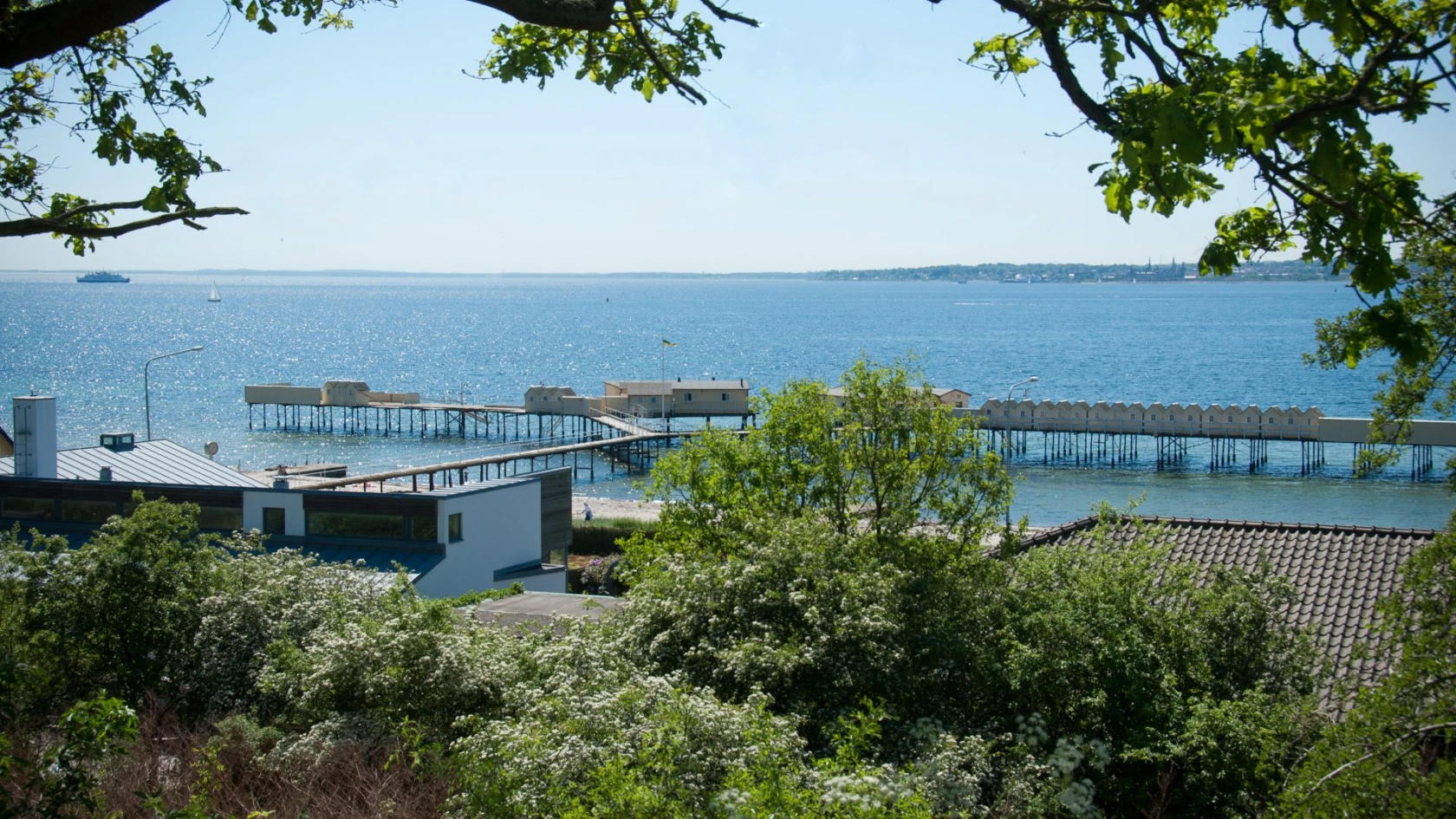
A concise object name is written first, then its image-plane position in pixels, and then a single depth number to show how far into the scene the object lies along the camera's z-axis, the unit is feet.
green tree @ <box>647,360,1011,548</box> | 48.73
